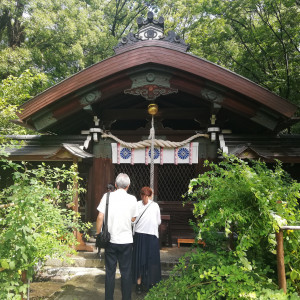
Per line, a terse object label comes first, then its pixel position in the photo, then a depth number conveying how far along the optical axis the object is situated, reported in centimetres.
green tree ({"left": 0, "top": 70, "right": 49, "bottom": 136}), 871
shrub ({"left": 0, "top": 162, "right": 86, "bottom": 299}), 250
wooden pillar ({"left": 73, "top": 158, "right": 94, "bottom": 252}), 618
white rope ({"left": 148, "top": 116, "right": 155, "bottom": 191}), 640
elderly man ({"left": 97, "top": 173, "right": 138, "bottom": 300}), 371
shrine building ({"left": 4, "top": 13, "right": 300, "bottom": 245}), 633
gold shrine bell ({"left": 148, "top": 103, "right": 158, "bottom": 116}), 676
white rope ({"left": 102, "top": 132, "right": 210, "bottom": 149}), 682
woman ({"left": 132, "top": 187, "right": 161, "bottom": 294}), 453
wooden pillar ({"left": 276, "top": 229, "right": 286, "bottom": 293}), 251
